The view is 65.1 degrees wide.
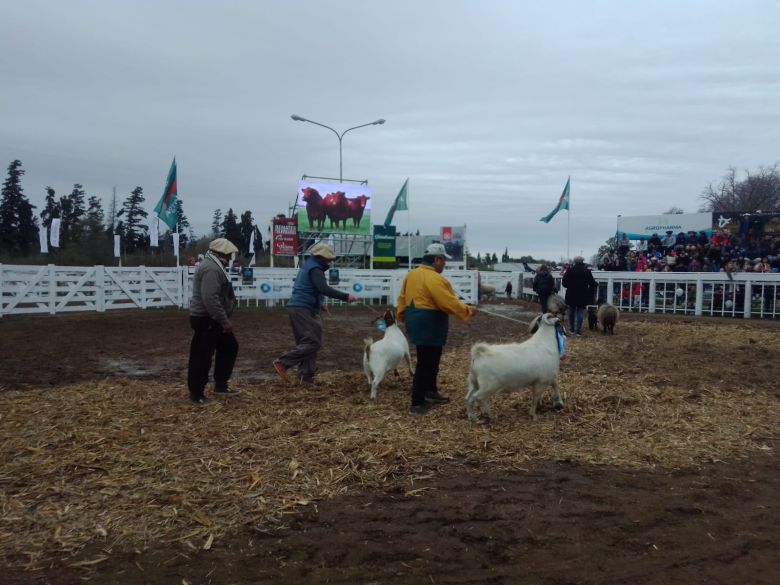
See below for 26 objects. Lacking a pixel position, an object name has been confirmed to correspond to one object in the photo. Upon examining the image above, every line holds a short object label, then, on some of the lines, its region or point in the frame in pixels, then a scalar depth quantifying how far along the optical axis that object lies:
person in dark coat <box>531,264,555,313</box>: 16.06
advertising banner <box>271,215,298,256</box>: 27.11
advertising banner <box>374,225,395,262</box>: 37.91
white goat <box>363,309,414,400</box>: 7.36
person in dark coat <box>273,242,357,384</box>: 8.03
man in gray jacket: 6.96
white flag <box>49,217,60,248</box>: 29.62
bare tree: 48.78
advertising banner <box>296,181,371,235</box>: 30.53
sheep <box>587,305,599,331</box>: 15.20
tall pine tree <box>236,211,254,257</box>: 76.19
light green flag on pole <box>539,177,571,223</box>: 31.48
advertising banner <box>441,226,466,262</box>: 44.81
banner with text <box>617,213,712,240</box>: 29.39
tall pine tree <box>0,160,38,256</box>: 52.62
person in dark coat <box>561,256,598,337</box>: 13.81
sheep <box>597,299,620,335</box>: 14.23
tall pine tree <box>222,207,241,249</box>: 76.30
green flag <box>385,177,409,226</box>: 33.12
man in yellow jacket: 6.54
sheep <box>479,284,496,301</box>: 29.43
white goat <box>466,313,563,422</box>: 6.15
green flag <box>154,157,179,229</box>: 24.73
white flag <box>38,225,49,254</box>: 29.75
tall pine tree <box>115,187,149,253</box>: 61.03
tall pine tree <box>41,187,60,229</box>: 62.89
